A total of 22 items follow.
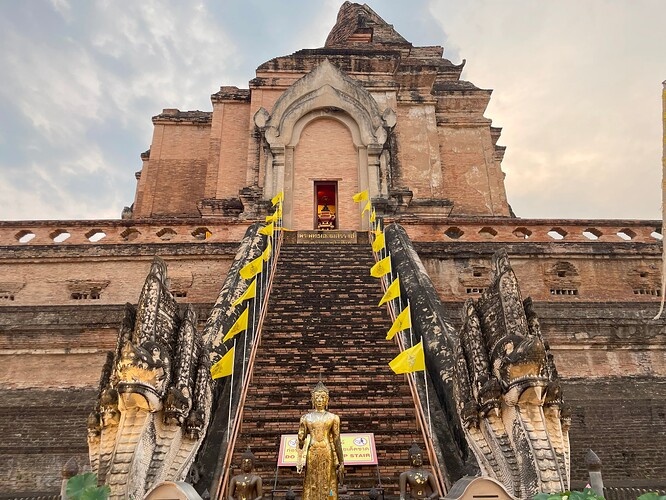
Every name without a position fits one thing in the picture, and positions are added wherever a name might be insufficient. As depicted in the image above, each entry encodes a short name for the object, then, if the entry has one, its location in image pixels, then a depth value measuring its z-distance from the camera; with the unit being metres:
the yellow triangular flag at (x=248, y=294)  10.36
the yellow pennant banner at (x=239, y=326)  9.28
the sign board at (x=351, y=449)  7.62
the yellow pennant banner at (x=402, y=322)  9.10
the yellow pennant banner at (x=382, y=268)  11.72
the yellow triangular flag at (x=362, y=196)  16.86
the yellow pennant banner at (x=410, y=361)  7.99
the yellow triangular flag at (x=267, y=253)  12.82
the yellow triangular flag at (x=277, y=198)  16.95
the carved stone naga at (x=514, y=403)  5.96
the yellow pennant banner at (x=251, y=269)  10.95
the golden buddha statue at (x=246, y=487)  6.41
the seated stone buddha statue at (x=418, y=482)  6.37
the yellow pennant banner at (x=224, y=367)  8.19
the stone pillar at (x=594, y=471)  7.35
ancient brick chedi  10.44
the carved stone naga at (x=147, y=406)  5.95
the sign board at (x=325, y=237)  16.62
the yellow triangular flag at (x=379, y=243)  13.34
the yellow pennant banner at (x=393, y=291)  10.10
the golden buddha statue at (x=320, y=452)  6.07
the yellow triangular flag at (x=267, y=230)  14.24
